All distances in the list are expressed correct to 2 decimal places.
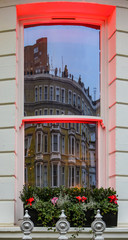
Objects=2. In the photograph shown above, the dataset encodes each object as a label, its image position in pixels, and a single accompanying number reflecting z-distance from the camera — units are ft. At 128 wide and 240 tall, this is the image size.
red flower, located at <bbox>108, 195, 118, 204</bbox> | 21.83
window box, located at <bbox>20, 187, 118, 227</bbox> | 21.25
